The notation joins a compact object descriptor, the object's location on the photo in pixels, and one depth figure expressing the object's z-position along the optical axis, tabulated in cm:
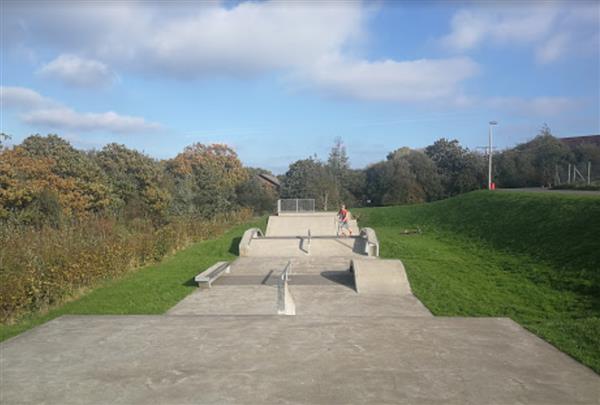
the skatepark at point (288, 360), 452
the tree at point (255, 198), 3894
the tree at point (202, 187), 2925
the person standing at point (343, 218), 2076
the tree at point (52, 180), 1923
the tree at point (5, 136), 1864
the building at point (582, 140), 5219
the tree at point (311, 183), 3812
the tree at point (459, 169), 4709
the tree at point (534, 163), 4309
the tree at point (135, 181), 2781
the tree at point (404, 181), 4475
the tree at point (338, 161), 4686
